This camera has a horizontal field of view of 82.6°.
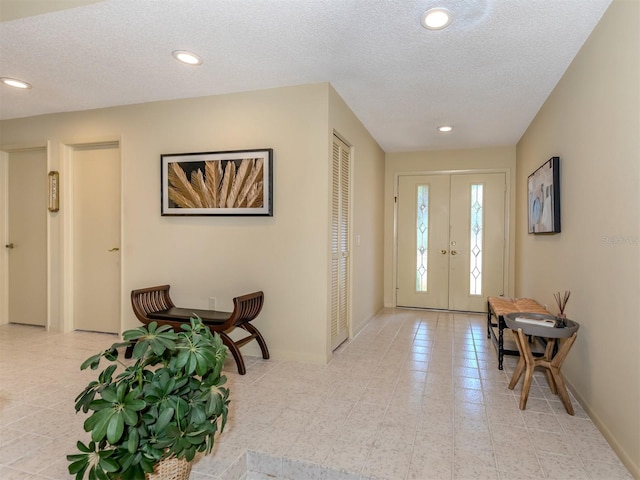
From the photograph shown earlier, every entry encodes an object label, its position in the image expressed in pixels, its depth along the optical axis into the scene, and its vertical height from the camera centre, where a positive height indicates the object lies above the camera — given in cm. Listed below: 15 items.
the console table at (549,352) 221 -75
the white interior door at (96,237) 391 -4
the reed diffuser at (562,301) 244 -48
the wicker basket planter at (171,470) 136 -90
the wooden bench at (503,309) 295 -66
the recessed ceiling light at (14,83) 309 +131
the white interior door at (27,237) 420 -5
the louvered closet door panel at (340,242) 333 -8
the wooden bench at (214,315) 283 -68
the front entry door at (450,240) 514 -8
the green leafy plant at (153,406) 120 -60
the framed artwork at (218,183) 319 +46
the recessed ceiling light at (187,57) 258 +128
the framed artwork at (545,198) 285 +33
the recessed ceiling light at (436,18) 204 +125
